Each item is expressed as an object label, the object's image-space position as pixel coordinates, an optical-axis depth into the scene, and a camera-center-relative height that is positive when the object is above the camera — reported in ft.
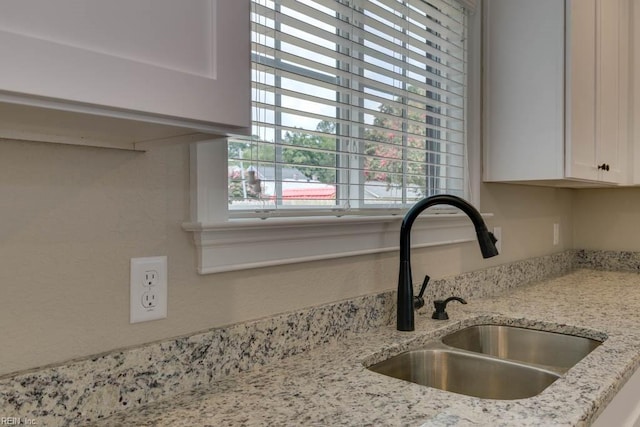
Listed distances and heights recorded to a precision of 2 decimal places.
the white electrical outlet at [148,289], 2.79 -0.49
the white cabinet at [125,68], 1.56 +0.51
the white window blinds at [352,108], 3.63 +0.91
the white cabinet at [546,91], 5.60 +1.42
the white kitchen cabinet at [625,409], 3.11 -1.42
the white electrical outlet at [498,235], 6.37 -0.38
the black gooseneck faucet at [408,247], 4.18 -0.36
